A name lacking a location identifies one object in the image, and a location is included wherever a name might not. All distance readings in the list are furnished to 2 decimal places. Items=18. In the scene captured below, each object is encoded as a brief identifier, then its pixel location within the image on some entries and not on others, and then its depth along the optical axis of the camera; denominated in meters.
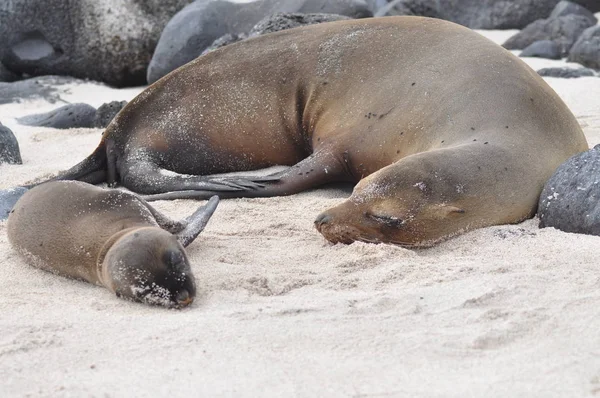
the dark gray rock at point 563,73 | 16.98
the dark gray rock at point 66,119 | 15.42
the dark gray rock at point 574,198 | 7.72
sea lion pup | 6.29
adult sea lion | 7.75
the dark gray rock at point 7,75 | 20.72
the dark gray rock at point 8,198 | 9.23
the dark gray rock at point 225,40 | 16.75
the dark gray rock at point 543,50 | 20.09
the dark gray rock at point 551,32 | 21.23
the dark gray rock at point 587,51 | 18.98
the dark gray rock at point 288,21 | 14.40
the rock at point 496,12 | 24.78
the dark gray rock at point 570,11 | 23.45
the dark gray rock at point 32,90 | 18.17
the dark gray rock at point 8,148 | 12.40
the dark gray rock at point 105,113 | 15.26
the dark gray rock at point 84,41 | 20.80
